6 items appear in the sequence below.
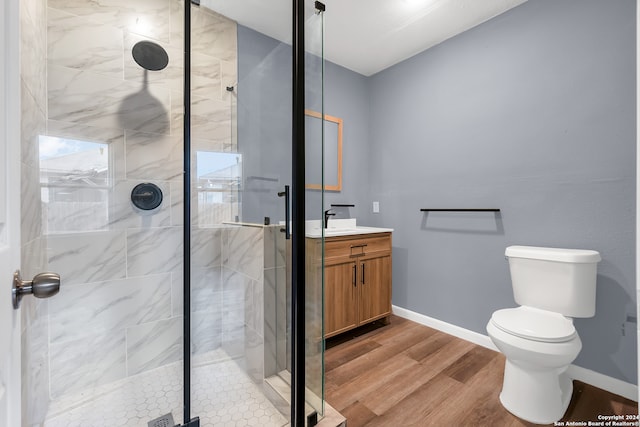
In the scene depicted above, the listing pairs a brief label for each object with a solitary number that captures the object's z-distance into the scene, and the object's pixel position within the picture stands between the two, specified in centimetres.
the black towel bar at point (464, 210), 201
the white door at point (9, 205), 44
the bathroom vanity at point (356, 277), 199
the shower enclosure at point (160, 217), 117
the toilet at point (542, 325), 133
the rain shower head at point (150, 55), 151
